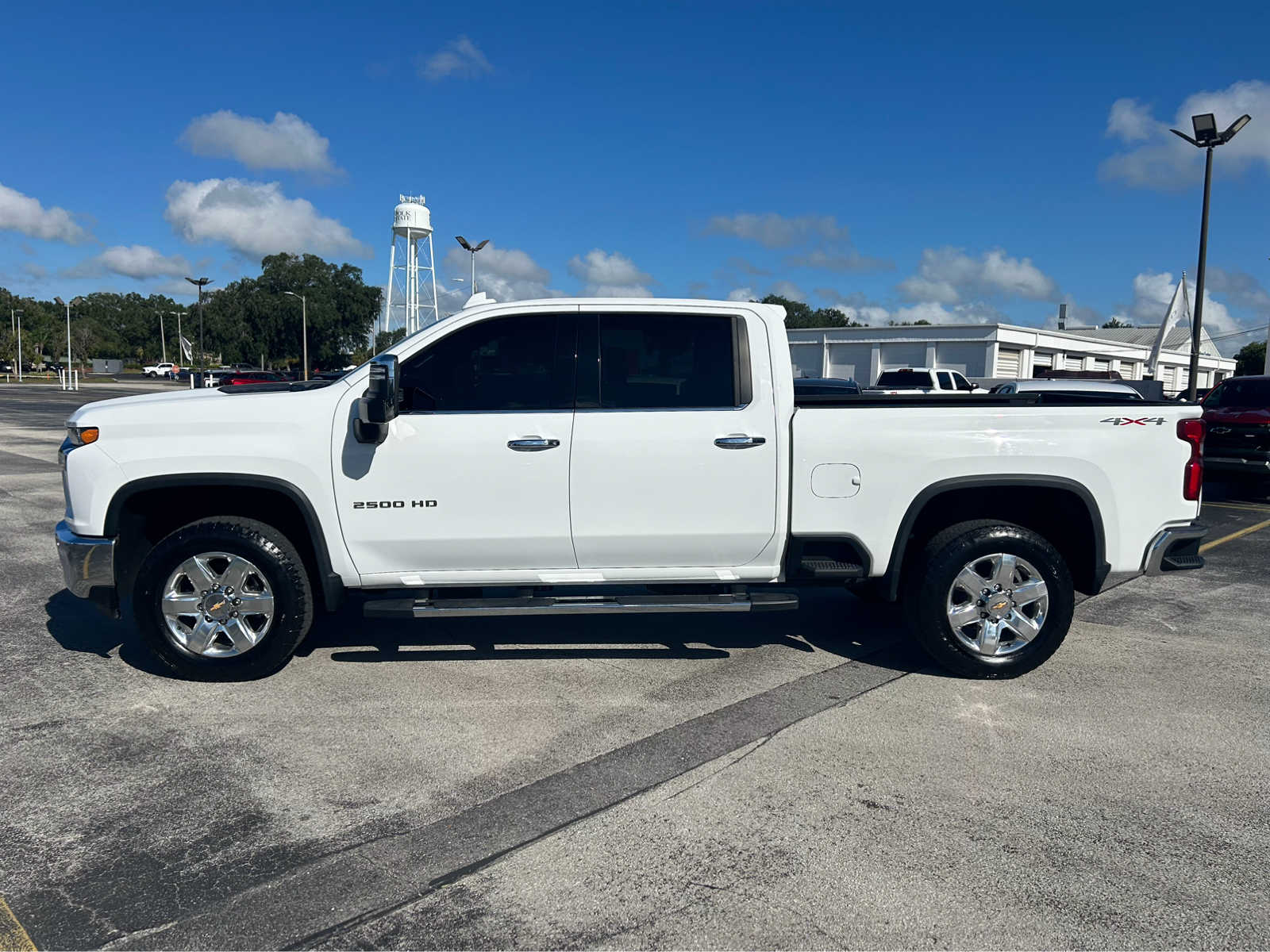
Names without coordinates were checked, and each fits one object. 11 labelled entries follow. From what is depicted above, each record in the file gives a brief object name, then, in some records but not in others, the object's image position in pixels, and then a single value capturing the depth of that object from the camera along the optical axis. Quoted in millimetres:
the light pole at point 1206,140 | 20719
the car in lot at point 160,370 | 85069
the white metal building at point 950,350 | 48781
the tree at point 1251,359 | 76875
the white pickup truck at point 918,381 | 28844
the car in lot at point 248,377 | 41844
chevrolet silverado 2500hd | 4992
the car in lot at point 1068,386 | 15912
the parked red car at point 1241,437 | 12750
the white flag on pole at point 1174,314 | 41250
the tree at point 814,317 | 122625
